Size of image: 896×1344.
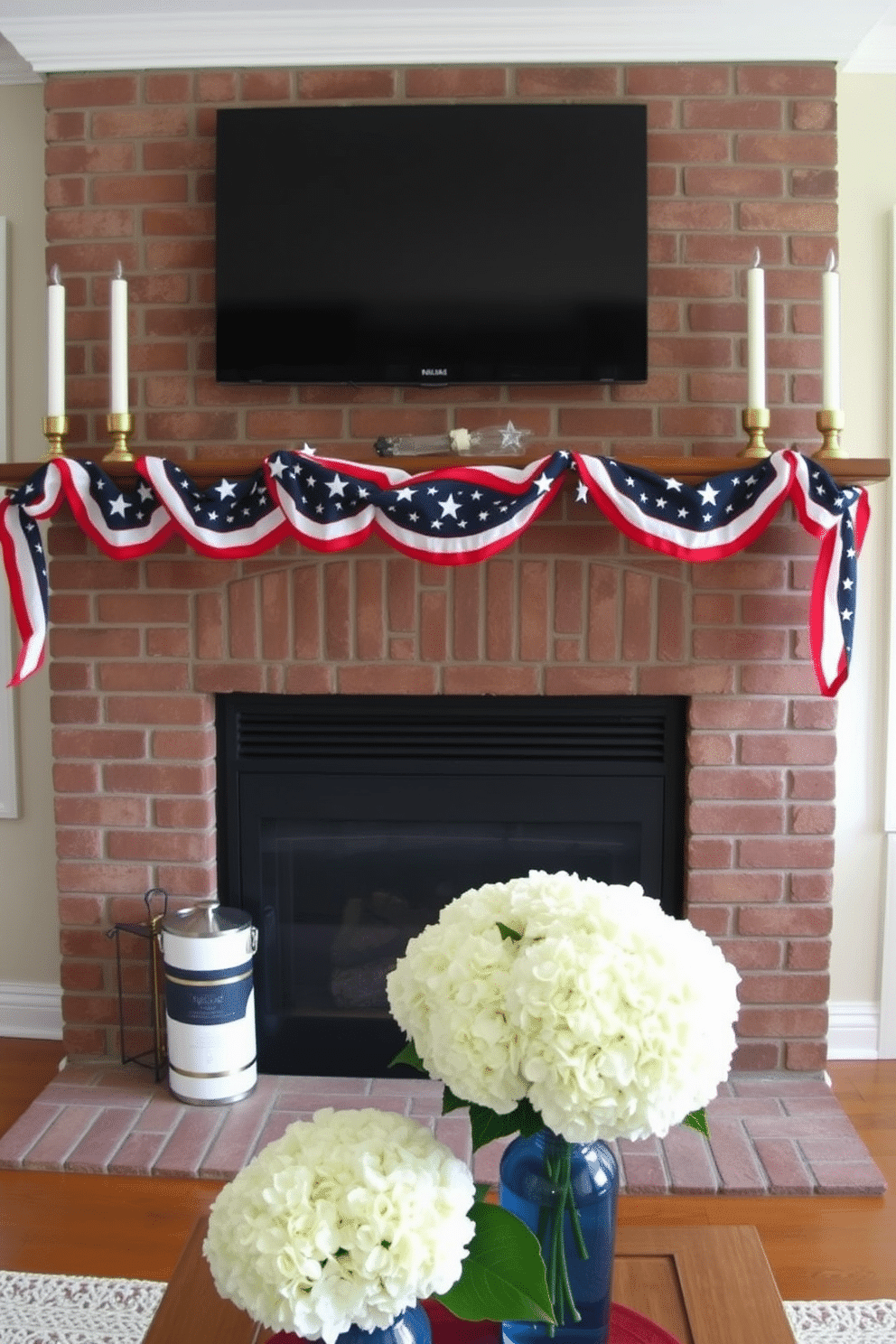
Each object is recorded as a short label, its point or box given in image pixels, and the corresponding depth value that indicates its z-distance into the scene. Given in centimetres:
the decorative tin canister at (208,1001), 244
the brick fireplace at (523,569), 246
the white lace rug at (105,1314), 186
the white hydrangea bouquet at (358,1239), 93
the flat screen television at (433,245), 241
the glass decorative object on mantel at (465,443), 237
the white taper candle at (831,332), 228
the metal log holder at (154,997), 256
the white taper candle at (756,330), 229
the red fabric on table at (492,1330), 121
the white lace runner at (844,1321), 185
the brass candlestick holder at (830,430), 232
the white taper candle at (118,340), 234
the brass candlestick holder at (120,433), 237
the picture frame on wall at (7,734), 282
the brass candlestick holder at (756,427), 232
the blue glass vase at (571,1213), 109
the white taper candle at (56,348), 237
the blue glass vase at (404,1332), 102
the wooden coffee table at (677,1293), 125
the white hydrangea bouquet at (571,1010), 94
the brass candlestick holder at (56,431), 240
